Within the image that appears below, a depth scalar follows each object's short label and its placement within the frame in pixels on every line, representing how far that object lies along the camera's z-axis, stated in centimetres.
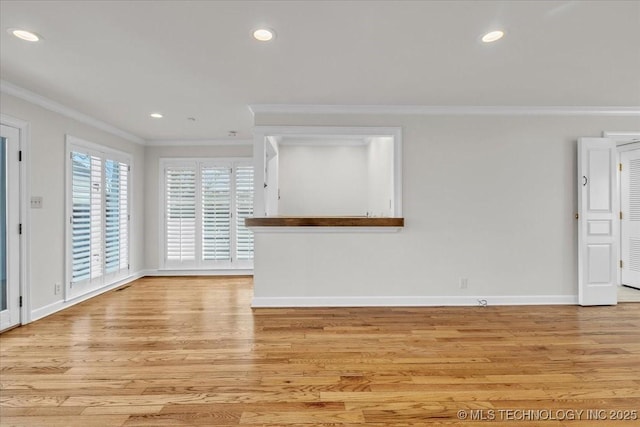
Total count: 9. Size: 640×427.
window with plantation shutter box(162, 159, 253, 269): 565
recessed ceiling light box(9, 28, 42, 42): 212
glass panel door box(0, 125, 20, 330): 307
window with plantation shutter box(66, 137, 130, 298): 401
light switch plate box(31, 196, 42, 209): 336
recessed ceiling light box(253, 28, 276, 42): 213
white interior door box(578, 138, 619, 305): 373
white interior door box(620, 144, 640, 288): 460
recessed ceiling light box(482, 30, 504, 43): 217
